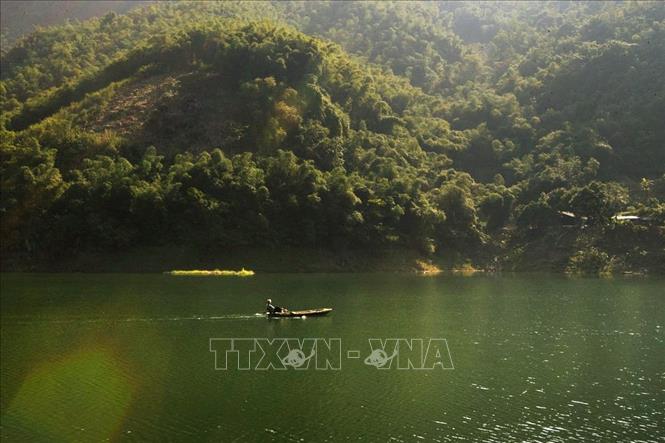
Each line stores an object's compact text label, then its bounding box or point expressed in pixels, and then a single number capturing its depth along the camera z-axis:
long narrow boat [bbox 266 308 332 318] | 45.94
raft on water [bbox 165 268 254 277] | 81.06
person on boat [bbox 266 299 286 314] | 45.91
